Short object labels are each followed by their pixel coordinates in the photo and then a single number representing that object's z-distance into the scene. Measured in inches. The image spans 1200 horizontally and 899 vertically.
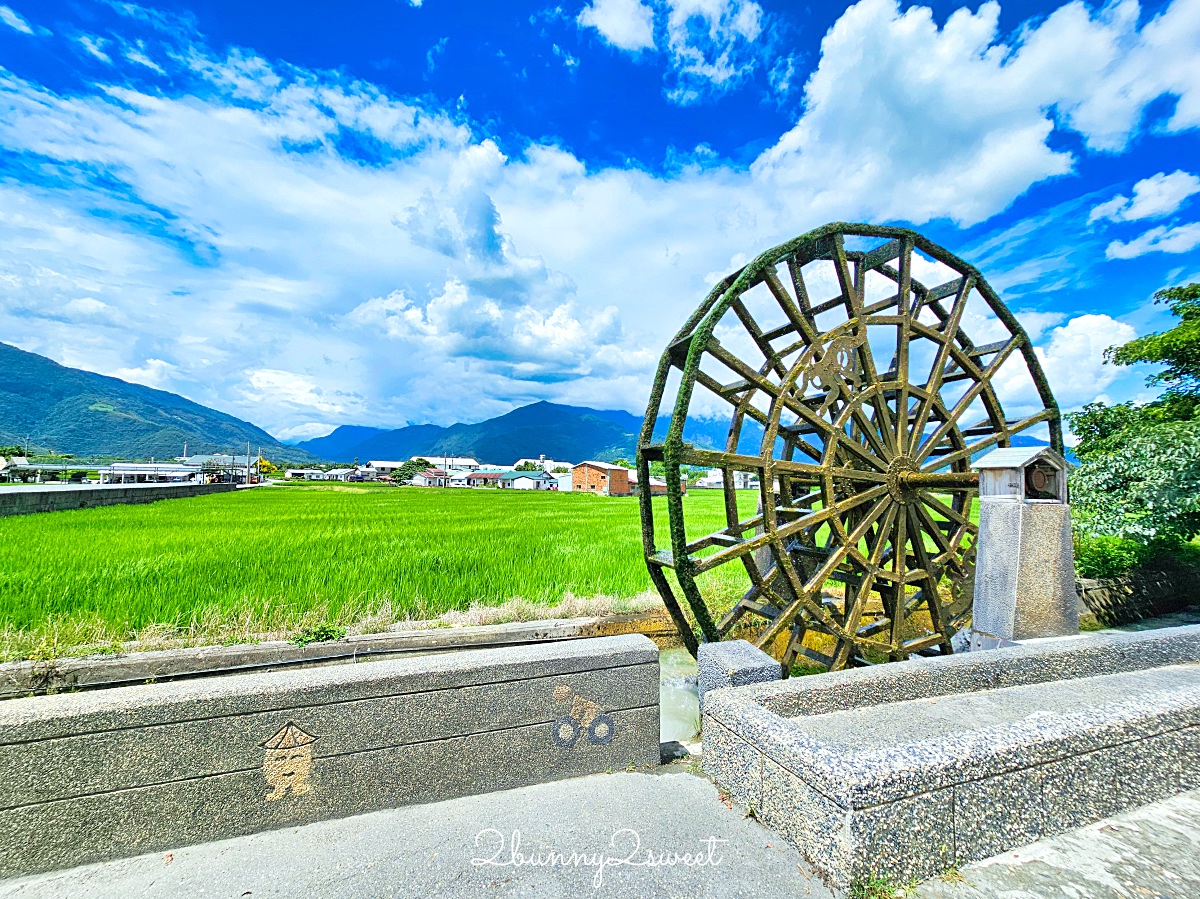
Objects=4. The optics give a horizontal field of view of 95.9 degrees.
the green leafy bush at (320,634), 222.7
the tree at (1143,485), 274.8
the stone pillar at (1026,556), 205.0
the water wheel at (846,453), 242.7
